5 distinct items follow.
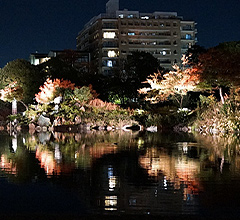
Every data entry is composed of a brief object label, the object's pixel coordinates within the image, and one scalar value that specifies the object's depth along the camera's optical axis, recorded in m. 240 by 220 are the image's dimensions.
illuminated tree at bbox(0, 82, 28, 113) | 38.12
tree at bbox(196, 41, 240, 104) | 25.06
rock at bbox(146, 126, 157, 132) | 29.32
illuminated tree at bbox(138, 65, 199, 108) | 29.28
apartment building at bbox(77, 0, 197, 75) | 97.81
